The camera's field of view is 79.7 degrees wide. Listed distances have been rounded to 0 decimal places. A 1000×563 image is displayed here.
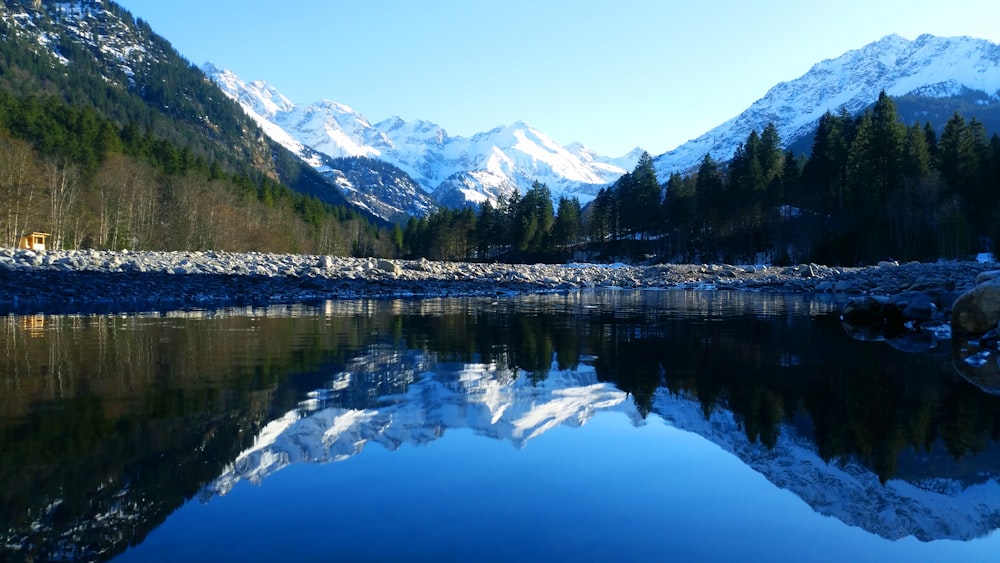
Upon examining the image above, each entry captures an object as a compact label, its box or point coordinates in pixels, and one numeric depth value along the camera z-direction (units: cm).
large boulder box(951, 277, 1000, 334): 1279
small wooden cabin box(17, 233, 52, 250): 4619
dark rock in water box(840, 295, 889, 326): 1841
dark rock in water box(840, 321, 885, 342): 1419
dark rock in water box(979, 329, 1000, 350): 1244
